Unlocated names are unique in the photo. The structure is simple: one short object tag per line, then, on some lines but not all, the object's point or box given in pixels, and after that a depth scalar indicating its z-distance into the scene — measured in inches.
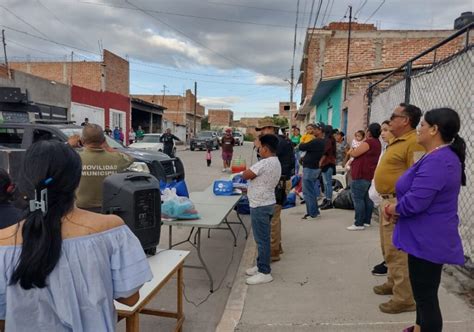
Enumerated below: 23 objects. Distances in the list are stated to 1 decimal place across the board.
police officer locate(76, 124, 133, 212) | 149.7
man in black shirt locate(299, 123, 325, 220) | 276.1
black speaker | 109.6
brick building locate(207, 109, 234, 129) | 3476.9
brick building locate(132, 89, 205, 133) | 2334.2
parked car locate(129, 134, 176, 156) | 799.8
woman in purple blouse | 100.3
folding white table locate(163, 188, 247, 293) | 160.2
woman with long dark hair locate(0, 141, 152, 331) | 59.2
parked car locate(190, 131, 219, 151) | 1289.4
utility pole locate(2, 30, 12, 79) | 1056.0
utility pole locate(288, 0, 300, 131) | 1655.5
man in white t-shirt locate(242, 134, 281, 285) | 169.5
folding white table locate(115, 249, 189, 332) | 94.0
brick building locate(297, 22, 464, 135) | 507.2
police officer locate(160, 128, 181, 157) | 735.1
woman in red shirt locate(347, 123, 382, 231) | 231.0
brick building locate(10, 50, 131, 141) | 968.9
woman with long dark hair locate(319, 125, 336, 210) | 321.1
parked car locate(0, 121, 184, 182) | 319.9
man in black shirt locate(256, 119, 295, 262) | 195.5
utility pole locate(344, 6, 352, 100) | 507.8
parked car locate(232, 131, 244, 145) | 1745.6
